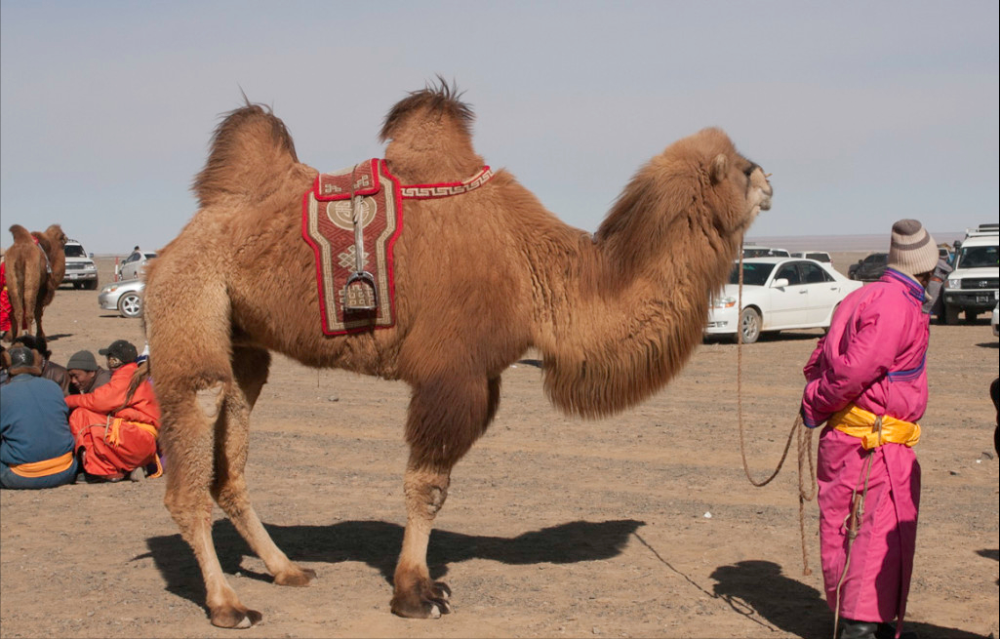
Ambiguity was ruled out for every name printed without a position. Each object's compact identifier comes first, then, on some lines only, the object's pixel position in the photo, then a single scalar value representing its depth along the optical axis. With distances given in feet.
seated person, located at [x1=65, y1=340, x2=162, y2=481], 31.99
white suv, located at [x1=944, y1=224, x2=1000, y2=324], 82.58
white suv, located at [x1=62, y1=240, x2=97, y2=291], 144.56
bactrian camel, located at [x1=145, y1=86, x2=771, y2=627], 19.61
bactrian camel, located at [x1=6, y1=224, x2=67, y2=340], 67.21
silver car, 98.53
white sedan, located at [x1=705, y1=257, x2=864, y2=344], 72.69
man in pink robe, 16.29
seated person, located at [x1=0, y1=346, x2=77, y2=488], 31.30
